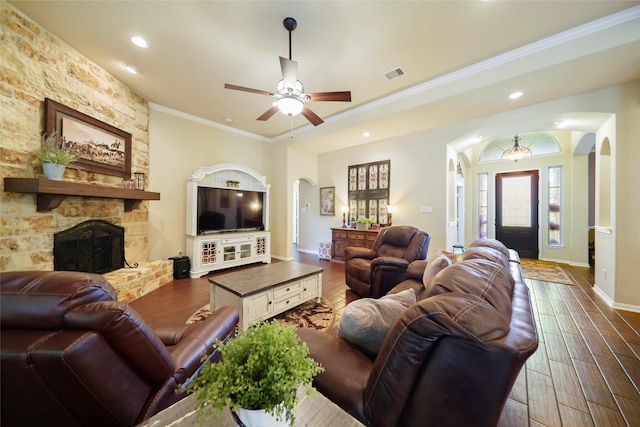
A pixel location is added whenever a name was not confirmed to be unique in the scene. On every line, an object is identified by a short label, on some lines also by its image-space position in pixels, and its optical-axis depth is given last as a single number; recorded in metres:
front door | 5.88
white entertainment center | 4.38
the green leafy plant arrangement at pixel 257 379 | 0.60
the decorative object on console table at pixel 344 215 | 5.87
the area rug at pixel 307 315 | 2.55
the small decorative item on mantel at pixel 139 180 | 3.76
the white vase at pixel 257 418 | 0.62
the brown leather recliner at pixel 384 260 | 3.00
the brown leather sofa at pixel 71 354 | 0.67
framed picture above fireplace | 2.67
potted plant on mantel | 2.46
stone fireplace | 2.80
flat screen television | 4.57
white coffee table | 2.25
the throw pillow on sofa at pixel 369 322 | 1.11
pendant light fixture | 5.15
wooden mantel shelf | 2.27
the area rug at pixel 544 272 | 4.11
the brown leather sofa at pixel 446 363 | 0.72
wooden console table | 5.10
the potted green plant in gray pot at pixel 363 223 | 5.36
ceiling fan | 2.33
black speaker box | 4.09
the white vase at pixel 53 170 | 2.46
